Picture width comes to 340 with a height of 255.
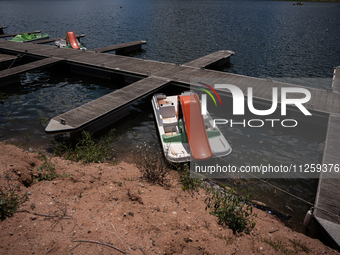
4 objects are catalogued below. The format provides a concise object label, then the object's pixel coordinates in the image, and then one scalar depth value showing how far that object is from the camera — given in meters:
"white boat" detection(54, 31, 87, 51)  25.04
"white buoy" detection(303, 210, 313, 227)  6.95
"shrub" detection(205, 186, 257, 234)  5.98
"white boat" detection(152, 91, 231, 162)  9.48
